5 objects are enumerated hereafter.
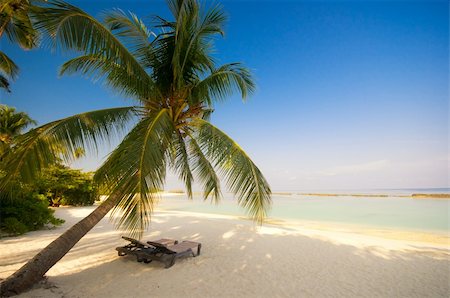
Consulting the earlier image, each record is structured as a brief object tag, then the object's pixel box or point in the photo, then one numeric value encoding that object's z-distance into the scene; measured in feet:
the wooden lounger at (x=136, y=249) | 18.78
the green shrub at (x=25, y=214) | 26.61
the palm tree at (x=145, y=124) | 12.53
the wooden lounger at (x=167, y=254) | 17.97
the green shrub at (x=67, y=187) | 52.85
